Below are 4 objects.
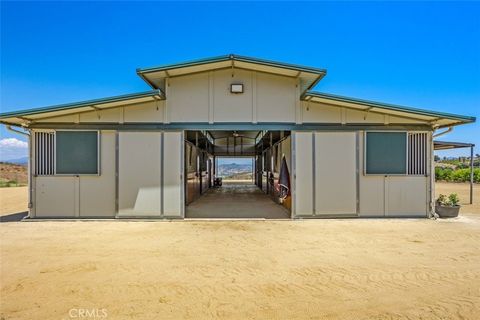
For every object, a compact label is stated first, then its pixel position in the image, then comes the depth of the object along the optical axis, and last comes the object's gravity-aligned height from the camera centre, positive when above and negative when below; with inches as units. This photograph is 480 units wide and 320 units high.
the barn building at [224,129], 297.0 +15.0
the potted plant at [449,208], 316.2 -53.8
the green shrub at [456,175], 900.2 -52.2
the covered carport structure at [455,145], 417.7 +23.6
